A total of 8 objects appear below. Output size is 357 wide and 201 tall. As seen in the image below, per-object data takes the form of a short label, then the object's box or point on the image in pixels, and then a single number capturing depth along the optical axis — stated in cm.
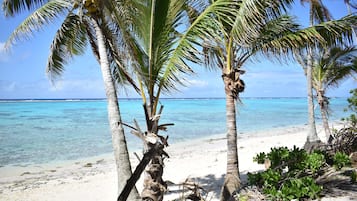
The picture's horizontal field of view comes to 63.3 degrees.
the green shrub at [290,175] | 403
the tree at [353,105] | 973
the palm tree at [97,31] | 527
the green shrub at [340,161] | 518
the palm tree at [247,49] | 557
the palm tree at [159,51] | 385
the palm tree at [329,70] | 1012
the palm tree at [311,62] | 988
